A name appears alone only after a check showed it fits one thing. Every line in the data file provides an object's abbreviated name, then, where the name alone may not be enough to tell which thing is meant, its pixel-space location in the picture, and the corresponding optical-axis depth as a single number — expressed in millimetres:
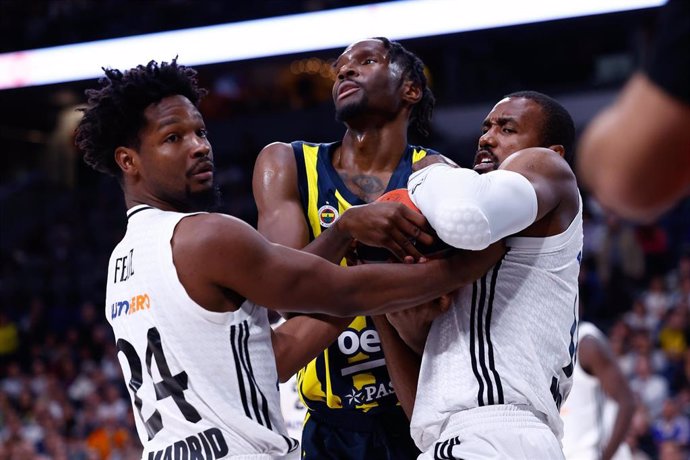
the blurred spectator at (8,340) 15477
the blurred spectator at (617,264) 11875
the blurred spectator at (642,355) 9875
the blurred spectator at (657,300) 10836
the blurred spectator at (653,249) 12180
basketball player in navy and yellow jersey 3906
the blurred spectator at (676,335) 10141
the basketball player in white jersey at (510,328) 2906
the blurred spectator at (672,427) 8969
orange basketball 3115
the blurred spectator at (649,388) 9672
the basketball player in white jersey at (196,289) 2982
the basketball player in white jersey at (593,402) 5996
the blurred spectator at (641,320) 10562
